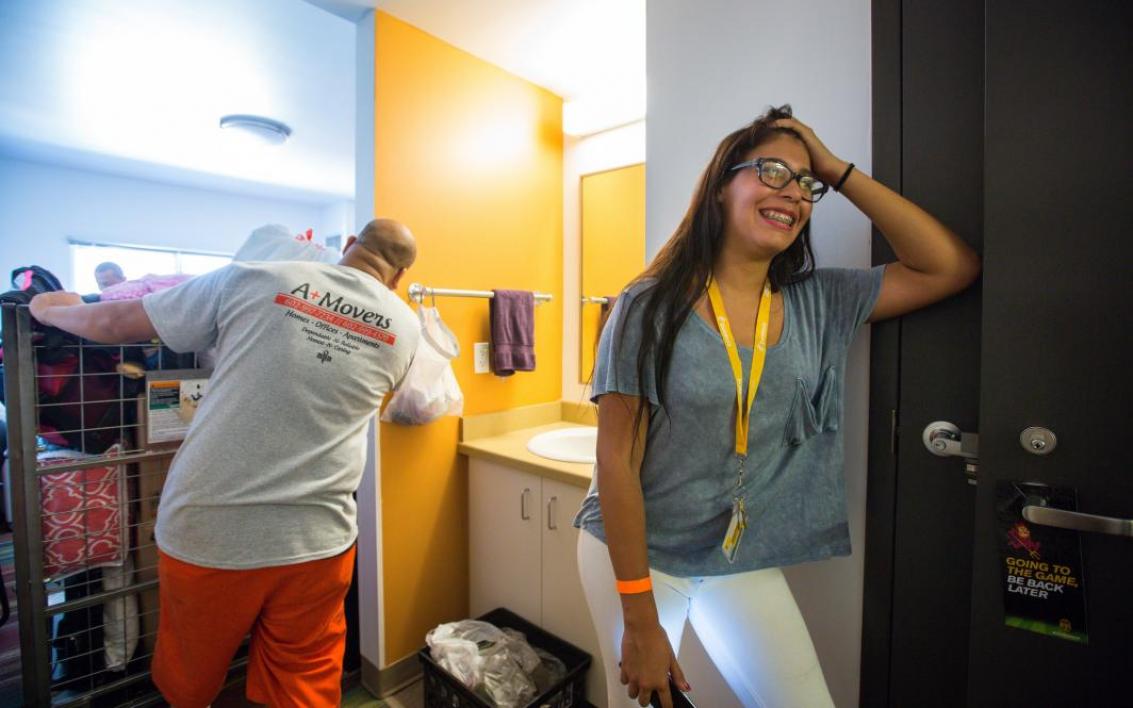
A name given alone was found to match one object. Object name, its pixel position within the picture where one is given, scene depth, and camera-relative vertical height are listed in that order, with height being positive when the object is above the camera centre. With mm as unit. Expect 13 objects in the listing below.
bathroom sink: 2012 -415
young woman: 854 -132
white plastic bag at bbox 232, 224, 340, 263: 1465 +278
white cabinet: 1622 -758
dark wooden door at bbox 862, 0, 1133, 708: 714 +60
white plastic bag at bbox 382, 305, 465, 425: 1689 -141
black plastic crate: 1449 -1027
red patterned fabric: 1314 -482
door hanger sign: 732 -338
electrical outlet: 2076 -69
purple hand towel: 2033 +44
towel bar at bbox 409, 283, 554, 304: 1778 +182
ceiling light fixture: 3039 +1342
